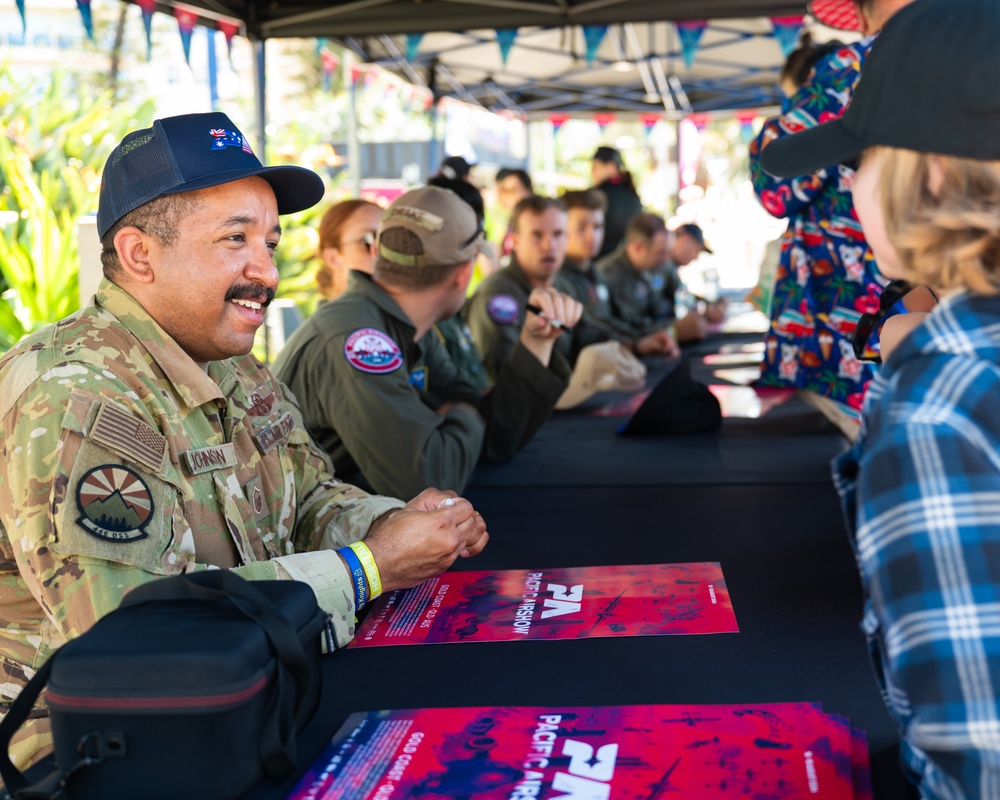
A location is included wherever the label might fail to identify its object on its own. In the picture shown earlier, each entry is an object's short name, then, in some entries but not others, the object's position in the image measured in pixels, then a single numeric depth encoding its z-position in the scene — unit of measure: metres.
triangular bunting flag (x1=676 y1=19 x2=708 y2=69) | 6.43
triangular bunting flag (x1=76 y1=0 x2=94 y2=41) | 3.63
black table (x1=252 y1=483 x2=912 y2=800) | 1.14
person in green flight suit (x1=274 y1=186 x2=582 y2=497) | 2.25
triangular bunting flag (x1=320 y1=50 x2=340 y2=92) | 6.77
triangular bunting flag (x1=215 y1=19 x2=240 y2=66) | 4.57
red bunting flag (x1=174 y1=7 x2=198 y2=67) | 4.23
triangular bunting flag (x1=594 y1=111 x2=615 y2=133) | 10.68
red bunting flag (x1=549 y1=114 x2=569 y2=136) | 10.50
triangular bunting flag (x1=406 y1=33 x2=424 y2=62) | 6.29
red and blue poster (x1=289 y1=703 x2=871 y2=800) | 0.93
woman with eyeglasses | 3.45
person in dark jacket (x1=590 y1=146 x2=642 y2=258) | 7.20
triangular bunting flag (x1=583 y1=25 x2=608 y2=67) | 5.75
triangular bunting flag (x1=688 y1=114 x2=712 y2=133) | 10.81
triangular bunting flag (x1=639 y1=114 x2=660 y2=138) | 10.83
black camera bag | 0.86
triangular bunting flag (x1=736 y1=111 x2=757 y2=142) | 10.95
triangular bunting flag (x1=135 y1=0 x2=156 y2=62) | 3.89
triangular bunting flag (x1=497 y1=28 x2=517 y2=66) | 5.56
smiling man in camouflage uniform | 1.19
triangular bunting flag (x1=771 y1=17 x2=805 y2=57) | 6.52
